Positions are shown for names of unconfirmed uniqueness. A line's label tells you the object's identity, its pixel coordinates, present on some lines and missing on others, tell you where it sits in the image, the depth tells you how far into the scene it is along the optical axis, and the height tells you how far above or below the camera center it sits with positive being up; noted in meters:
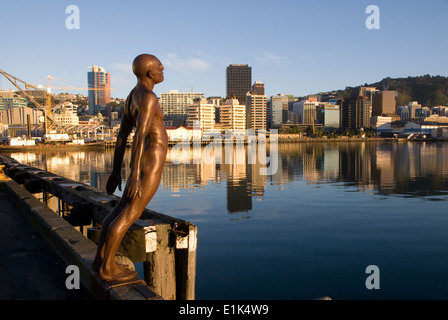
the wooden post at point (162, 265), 7.27 -2.55
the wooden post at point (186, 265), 7.25 -2.59
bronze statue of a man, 4.73 -0.37
